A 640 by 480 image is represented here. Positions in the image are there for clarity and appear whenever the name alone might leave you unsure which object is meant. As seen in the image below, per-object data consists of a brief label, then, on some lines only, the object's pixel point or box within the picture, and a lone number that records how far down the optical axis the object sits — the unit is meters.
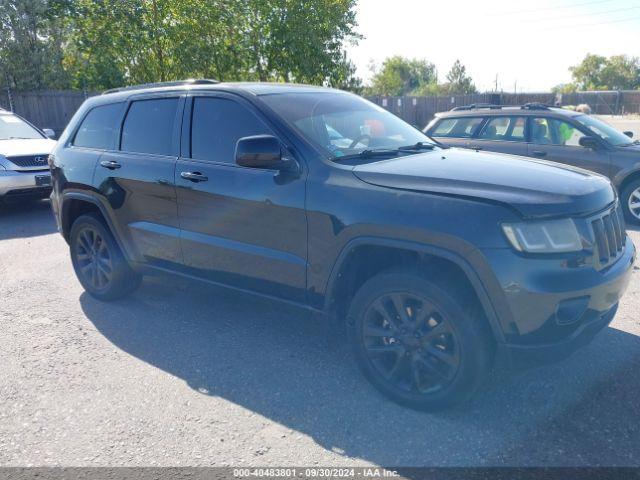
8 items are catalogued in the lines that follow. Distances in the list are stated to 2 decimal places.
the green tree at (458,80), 69.25
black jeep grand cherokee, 2.70
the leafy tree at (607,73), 95.81
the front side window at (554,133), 7.87
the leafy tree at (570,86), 92.94
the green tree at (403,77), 79.88
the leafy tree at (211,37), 17.89
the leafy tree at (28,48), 18.95
